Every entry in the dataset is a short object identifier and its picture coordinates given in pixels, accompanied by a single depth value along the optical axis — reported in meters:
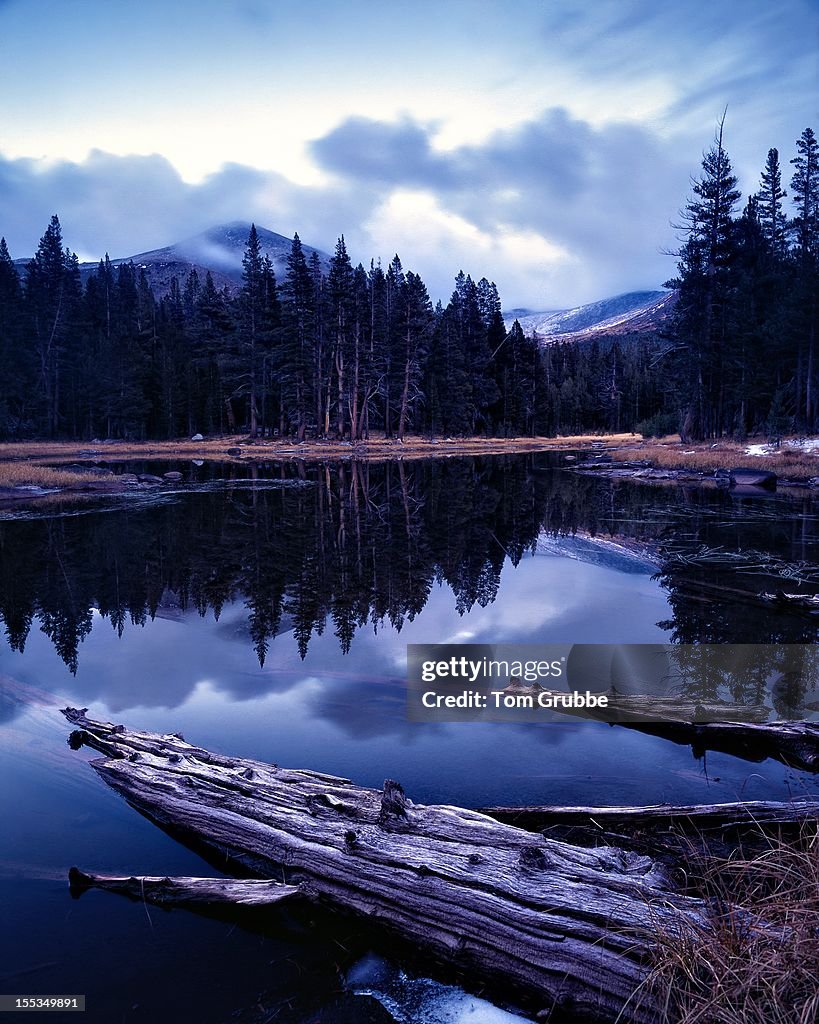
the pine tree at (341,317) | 63.78
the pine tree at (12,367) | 58.93
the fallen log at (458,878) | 3.43
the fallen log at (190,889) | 4.27
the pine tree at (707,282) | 43.91
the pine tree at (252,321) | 66.38
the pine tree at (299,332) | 64.88
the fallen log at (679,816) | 4.78
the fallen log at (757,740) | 6.11
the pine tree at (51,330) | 68.88
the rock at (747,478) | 30.42
